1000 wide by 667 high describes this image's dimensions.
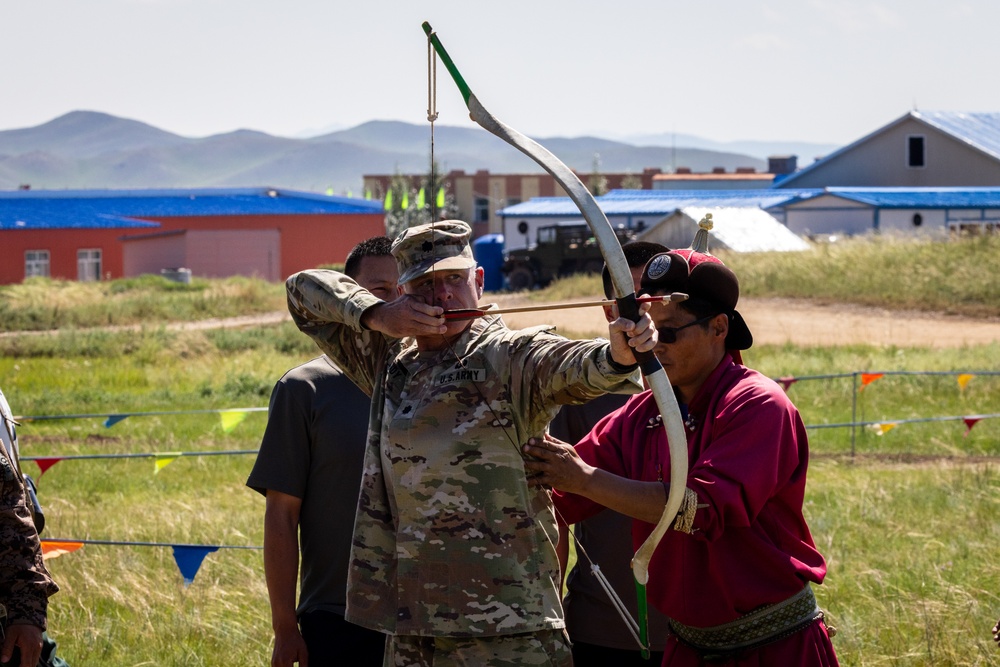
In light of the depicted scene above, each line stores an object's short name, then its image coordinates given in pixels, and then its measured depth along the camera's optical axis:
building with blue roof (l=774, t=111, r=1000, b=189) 104.69
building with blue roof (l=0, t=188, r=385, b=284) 104.12
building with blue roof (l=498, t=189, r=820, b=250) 103.81
